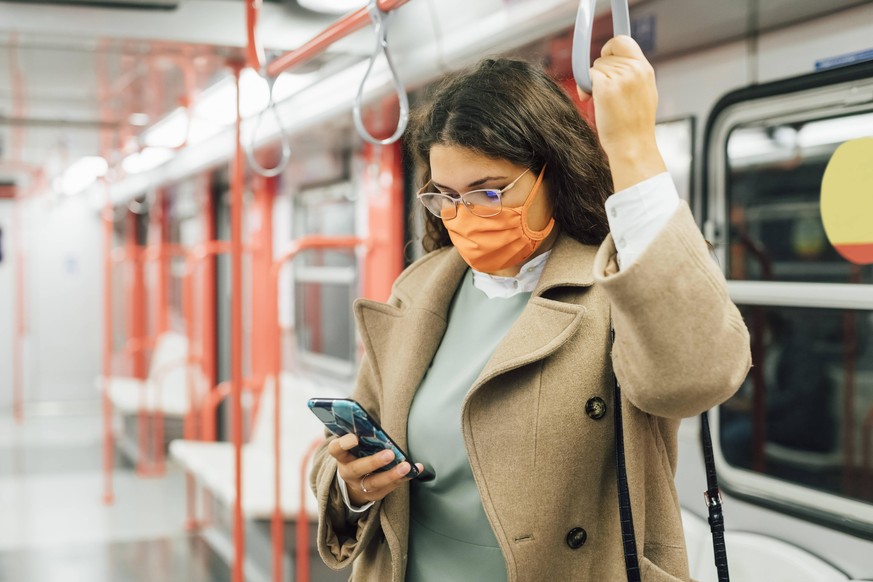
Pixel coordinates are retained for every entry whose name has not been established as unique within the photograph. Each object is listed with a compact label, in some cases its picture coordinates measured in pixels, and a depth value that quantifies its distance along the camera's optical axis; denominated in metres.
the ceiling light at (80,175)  9.25
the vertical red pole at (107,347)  6.94
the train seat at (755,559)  2.31
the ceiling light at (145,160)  7.58
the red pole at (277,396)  3.89
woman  1.07
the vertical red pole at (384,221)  4.59
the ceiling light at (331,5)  3.19
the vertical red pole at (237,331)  2.91
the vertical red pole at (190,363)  6.52
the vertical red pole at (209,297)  8.59
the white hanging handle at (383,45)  1.71
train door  2.30
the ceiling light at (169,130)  6.00
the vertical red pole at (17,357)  11.01
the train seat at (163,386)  7.88
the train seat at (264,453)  4.67
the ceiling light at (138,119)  6.03
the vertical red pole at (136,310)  10.00
